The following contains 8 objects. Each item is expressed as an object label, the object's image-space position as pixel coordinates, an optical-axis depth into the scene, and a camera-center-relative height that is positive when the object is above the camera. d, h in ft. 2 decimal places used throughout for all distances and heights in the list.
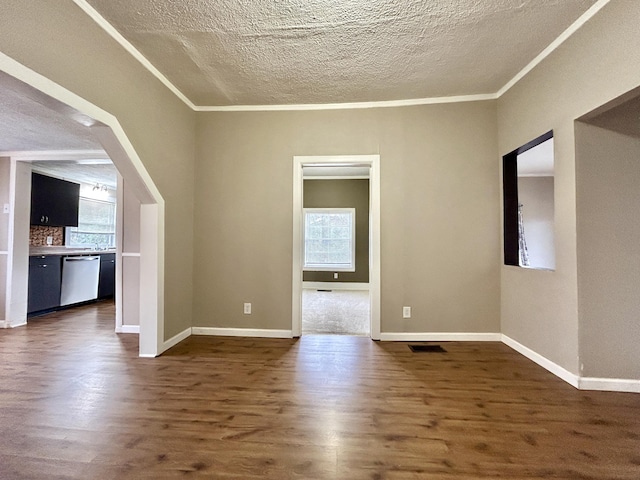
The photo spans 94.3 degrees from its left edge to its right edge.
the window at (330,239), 23.16 +0.56
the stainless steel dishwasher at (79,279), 16.11 -1.94
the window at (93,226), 19.38 +1.32
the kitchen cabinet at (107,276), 18.57 -2.03
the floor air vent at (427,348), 9.46 -3.29
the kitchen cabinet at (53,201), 15.49 +2.43
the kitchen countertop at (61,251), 14.82 -0.37
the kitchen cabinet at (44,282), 14.42 -1.91
